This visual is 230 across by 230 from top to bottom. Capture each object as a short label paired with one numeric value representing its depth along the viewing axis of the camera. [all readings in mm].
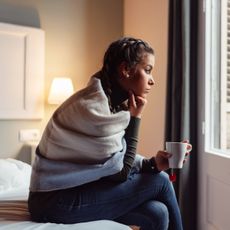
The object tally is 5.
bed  1134
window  1981
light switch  2832
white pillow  1993
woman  1110
